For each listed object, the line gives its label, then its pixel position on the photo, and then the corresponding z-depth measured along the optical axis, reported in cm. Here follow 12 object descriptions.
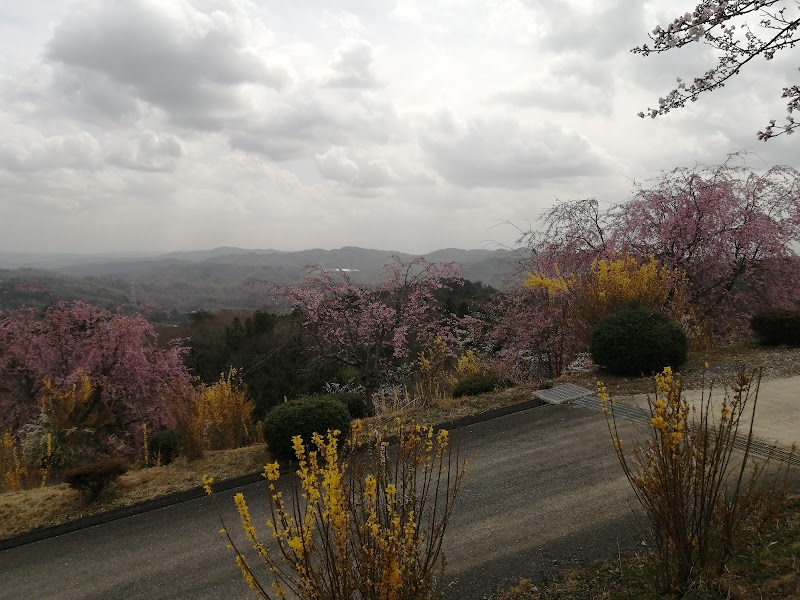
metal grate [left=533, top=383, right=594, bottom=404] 697
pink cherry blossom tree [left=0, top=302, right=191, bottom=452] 1027
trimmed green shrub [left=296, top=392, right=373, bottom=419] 887
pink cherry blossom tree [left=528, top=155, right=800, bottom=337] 1030
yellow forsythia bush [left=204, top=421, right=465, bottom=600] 220
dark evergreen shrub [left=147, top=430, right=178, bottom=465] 727
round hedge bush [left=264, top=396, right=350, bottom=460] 581
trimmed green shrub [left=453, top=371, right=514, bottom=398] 803
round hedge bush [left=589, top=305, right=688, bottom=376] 751
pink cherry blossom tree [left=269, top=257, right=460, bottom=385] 1003
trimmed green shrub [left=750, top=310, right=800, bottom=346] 873
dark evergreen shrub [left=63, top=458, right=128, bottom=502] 530
